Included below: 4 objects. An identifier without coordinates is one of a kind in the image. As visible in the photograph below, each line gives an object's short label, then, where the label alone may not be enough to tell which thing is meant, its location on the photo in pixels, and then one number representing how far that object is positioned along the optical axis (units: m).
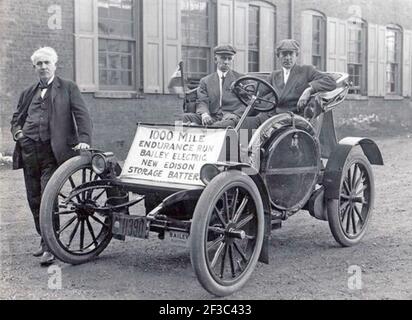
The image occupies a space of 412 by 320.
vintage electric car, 4.38
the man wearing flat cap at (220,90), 6.23
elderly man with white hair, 5.29
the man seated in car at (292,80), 5.79
